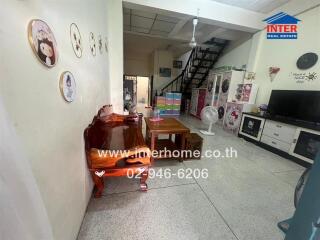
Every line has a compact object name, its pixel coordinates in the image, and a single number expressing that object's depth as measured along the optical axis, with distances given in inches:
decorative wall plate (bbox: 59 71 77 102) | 36.3
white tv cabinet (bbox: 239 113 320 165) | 90.6
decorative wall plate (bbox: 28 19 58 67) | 25.9
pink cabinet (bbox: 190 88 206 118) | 217.9
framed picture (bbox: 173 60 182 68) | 296.4
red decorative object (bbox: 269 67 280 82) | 127.1
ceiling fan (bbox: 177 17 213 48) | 118.1
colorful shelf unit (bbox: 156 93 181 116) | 217.9
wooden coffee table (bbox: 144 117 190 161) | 82.0
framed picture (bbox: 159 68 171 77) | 278.0
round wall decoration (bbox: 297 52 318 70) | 102.5
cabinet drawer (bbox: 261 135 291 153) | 103.2
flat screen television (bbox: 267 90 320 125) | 95.2
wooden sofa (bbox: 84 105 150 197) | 52.9
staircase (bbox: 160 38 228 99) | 208.1
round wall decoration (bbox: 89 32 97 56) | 63.6
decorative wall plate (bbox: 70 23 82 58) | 43.5
